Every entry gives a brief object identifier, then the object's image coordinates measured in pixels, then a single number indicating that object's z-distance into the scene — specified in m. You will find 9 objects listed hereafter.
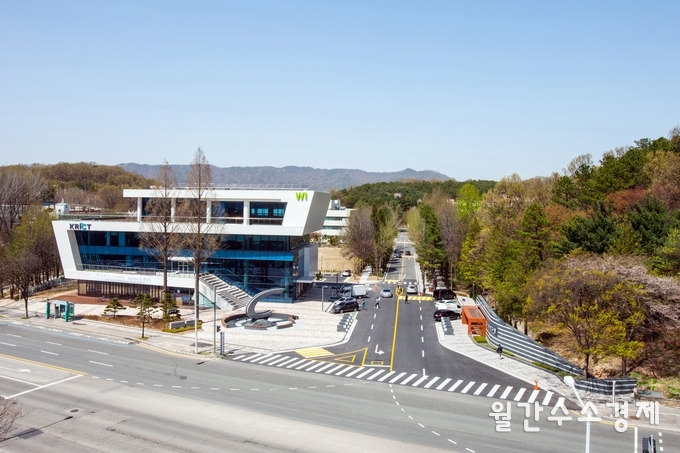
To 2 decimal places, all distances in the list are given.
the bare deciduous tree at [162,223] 58.41
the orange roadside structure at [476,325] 48.66
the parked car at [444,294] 68.31
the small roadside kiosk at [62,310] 54.91
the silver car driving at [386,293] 71.69
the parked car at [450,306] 58.38
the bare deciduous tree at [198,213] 56.09
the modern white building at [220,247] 62.88
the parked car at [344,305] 59.59
